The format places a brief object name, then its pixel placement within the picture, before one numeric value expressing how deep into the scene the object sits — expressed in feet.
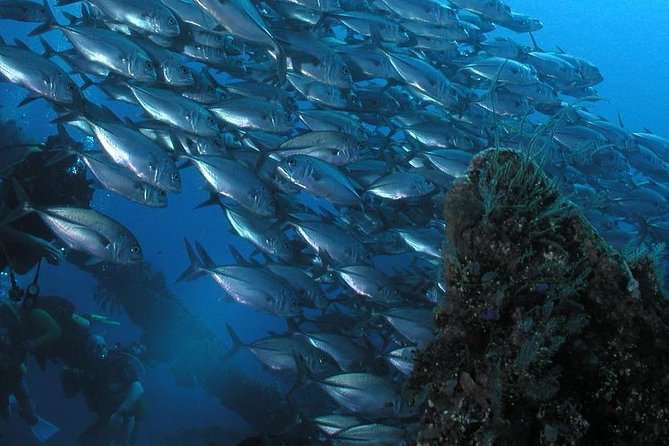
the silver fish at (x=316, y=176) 17.69
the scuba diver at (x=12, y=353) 23.52
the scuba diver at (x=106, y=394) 30.25
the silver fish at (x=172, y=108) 16.98
